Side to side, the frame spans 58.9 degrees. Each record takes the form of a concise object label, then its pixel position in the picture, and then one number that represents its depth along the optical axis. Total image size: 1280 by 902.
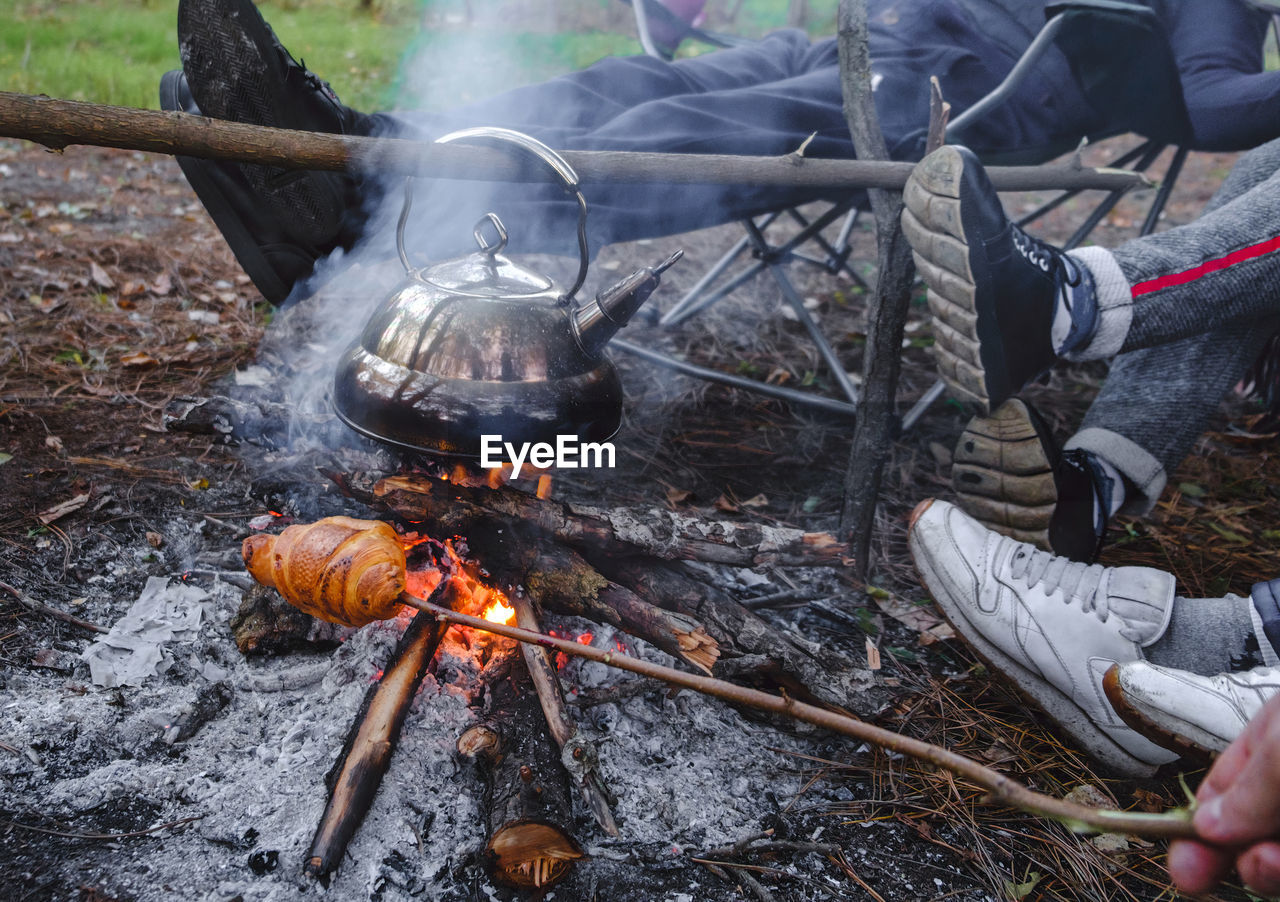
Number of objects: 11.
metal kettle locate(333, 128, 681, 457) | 0.77
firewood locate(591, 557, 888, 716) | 0.80
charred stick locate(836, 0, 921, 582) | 0.98
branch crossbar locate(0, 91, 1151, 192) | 0.71
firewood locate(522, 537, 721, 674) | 0.80
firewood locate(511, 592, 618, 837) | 0.73
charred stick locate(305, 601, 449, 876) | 0.69
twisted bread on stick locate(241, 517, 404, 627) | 0.74
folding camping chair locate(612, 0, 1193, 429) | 1.01
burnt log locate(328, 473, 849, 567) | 0.84
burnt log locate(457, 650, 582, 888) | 0.69
